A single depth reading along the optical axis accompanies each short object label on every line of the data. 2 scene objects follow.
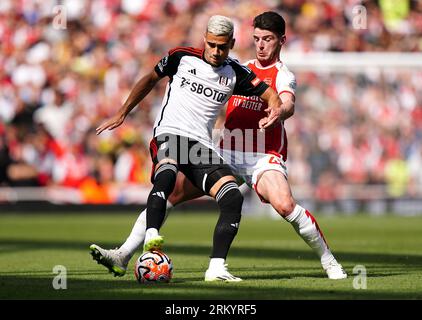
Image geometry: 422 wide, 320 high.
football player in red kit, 16.28
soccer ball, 14.95
